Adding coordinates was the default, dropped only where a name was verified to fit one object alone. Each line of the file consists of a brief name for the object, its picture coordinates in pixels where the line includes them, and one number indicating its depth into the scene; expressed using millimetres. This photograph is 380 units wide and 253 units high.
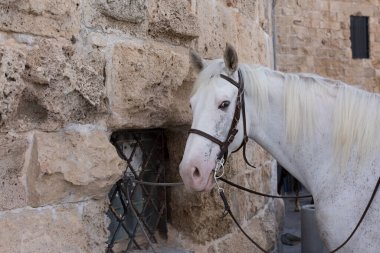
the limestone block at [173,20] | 2729
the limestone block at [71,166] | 2068
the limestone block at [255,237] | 3404
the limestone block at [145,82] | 2459
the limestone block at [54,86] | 2010
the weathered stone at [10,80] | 1905
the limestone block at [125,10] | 2410
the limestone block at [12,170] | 1960
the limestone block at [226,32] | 3195
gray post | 4398
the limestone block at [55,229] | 1961
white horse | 2332
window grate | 2857
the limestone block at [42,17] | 1962
